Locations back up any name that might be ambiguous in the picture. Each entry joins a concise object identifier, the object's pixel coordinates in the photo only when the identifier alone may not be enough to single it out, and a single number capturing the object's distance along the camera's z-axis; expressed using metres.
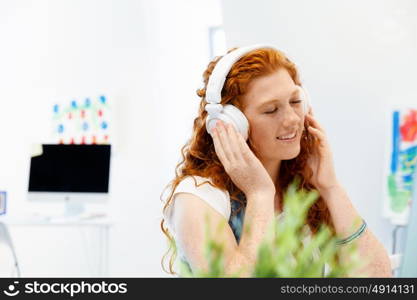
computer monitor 3.68
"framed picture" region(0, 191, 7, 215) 4.11
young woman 1.17
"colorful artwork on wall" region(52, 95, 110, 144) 4.61
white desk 3.55
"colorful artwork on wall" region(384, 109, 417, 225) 3.09
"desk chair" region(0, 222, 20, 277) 3.00
